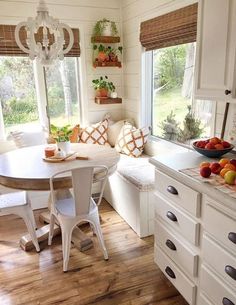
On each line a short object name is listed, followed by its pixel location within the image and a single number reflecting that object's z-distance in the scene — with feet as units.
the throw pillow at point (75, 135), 10.35
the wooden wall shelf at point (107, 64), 11.00
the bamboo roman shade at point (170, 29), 7.31
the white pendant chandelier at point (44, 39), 6.24
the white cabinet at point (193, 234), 4.08
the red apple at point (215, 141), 5.91
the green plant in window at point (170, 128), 9.44
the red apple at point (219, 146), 5.77
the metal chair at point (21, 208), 7.17
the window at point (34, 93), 10.37
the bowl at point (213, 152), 5.71
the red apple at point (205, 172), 4.69
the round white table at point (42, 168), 6.14
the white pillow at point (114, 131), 11.43
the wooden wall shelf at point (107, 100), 11.30
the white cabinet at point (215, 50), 4.97
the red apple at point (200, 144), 6.10
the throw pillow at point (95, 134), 11.00
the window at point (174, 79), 7.68
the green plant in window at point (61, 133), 7.63
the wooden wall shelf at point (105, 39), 10.73
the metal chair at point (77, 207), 6.11
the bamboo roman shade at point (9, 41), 9.68
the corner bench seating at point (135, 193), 7.85
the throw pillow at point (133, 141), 10.37
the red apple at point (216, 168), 4.85
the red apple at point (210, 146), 5.81
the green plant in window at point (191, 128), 8.20
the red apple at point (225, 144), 5.85
